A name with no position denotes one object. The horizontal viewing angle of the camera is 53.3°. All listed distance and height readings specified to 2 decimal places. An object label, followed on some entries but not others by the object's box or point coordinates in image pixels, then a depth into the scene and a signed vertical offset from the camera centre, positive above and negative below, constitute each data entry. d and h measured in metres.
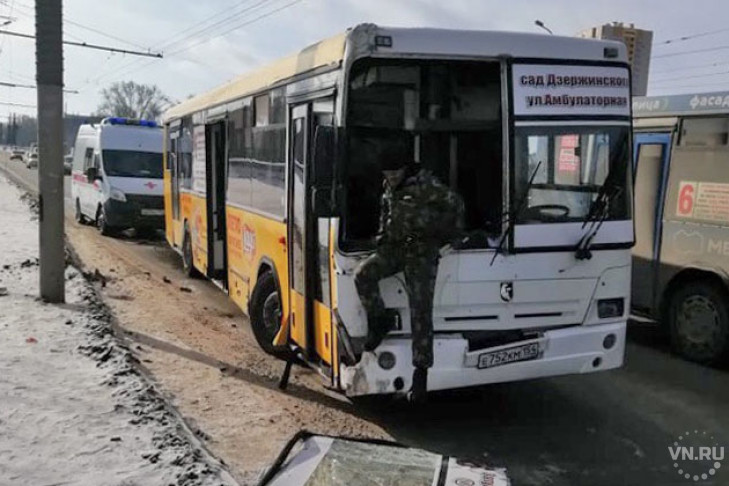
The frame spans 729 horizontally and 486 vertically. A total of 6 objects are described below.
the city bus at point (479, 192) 5.29 -0.16
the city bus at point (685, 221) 7.80 -0.52
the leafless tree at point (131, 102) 90.12 +8.13
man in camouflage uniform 5.17 -0.58
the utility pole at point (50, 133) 9.17 +0.42
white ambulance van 18.09 -0.19
